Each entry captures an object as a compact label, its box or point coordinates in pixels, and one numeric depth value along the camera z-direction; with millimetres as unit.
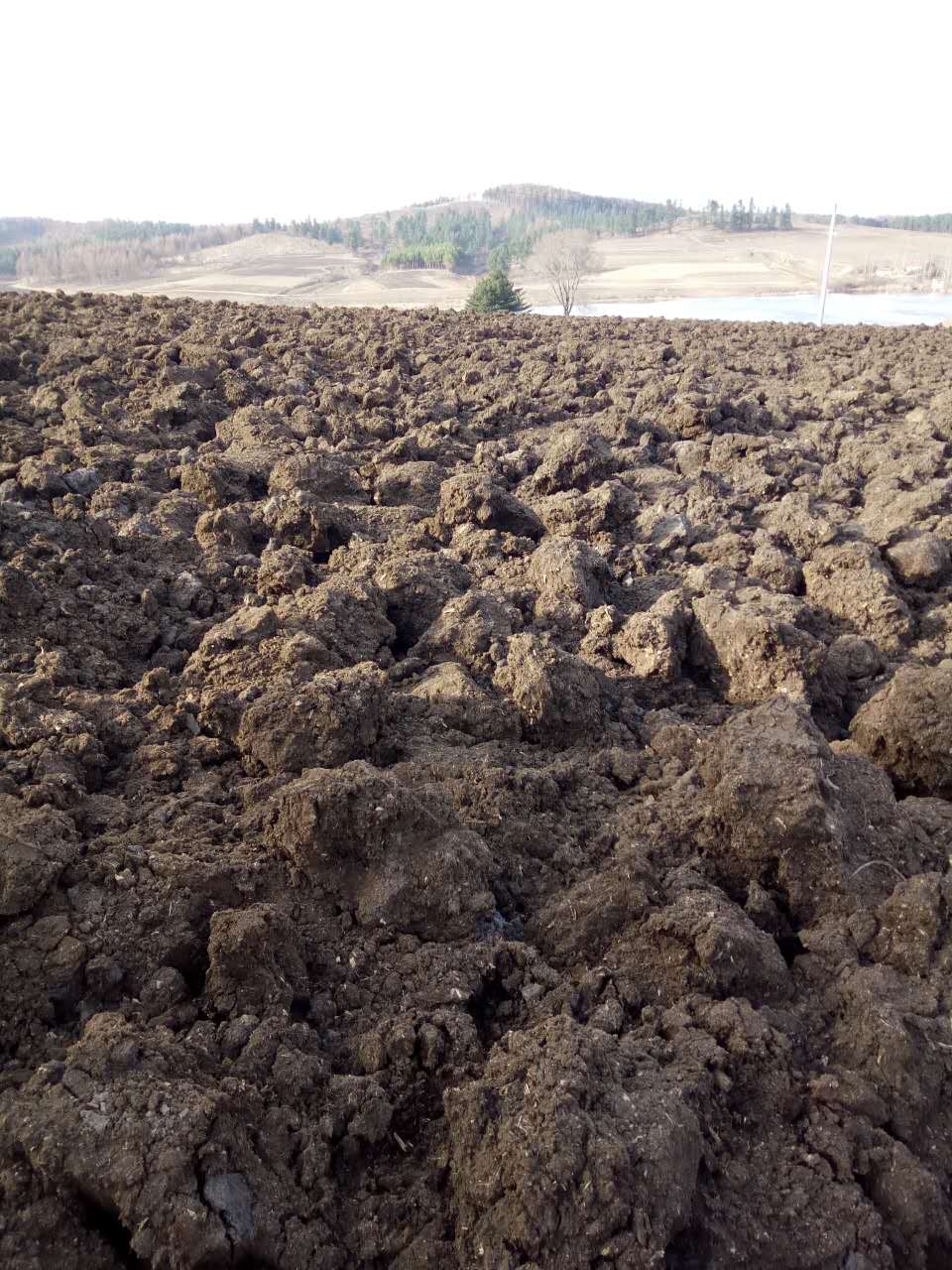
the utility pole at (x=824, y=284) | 23733
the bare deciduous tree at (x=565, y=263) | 34312
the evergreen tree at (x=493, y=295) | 26438
